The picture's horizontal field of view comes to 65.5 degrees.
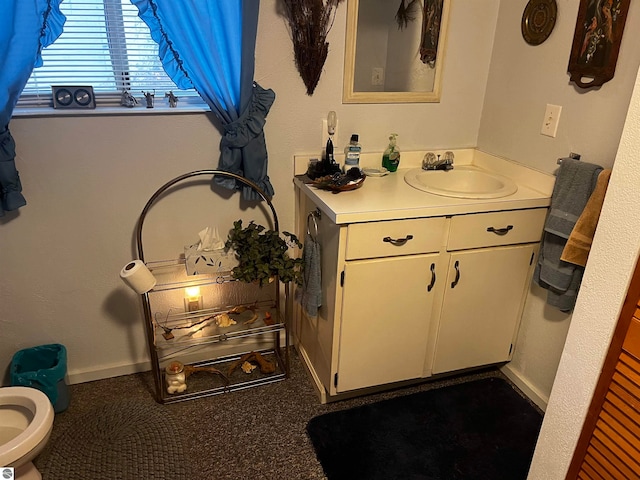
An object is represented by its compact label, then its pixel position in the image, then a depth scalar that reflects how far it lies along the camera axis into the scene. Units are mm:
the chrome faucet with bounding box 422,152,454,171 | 2338
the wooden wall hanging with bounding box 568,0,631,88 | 1679
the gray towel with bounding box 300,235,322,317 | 2002
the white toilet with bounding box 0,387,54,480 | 1497
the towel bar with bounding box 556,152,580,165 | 1890
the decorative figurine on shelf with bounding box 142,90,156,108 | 1953
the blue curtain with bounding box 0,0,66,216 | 1608
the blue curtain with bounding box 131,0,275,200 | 1771
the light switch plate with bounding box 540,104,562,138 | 1960
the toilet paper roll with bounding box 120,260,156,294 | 1817
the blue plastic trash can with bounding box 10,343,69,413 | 1953
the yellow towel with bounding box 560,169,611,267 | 1685
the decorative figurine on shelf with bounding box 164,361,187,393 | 2156
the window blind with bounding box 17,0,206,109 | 1805
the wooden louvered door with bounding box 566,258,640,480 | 1145
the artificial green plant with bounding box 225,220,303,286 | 1995
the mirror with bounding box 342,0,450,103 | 2074
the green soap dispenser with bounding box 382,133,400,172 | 2254
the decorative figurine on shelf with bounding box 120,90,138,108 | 1942
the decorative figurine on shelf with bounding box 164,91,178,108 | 1989
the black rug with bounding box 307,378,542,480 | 1849
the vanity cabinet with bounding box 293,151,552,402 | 1851
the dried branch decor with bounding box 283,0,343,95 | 1910
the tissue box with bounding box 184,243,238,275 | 1981
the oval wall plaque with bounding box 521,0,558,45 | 1928
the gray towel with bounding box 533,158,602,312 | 1807
